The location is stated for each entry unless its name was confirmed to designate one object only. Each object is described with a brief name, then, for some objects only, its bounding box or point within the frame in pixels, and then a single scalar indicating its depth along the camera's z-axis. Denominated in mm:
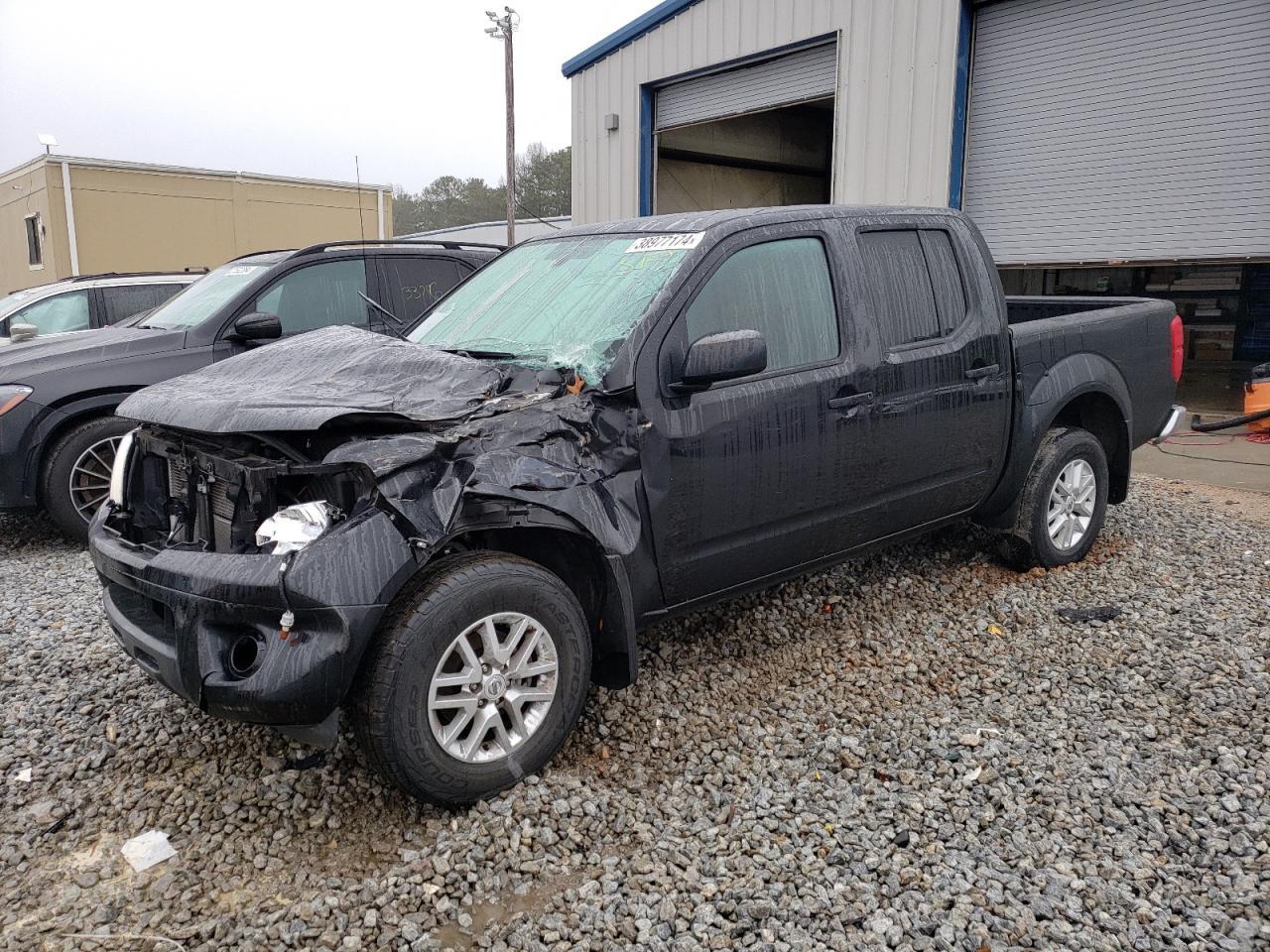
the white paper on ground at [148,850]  2754
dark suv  5586
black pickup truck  2703
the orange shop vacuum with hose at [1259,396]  8781
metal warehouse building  9227
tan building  20906
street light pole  22850
